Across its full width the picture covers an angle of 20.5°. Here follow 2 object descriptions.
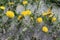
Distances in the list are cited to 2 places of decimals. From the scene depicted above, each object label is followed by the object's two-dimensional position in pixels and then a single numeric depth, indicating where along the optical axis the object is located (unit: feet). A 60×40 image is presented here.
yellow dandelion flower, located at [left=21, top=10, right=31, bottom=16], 4.92
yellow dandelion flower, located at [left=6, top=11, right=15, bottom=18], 4.85
